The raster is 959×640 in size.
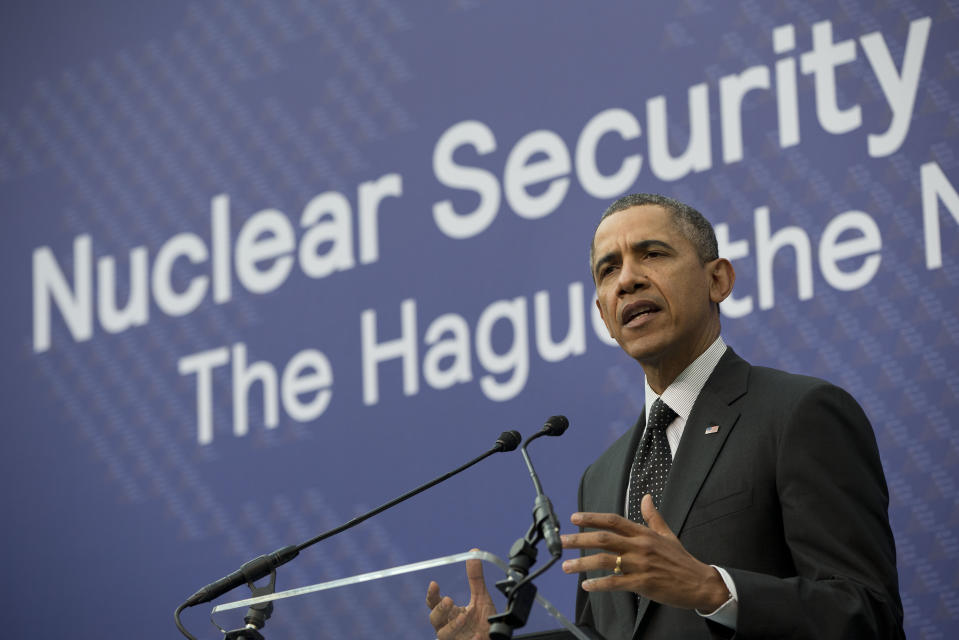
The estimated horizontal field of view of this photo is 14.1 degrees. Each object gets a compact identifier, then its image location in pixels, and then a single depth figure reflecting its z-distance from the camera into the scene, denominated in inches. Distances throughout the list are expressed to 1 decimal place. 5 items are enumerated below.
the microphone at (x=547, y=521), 185.5
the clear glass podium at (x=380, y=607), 186.3
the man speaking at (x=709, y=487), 189.1
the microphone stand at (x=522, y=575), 185.1
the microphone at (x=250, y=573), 197.1
